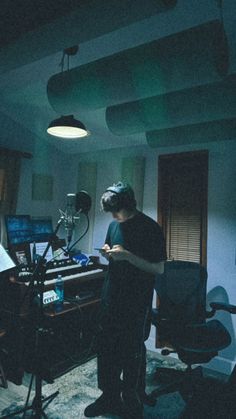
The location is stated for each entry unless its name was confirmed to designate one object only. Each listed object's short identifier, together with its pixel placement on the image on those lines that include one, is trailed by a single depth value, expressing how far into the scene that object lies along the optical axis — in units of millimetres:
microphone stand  2225
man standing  2445
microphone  2281
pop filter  2281
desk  3117
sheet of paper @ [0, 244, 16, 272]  2623
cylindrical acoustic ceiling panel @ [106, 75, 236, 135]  2480
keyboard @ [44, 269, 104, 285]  3398
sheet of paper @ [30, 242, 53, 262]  3621
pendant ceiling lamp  2732
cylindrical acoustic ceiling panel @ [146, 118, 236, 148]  3148
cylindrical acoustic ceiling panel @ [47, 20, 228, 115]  1868
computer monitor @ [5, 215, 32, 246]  3674
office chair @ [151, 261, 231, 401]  2738
